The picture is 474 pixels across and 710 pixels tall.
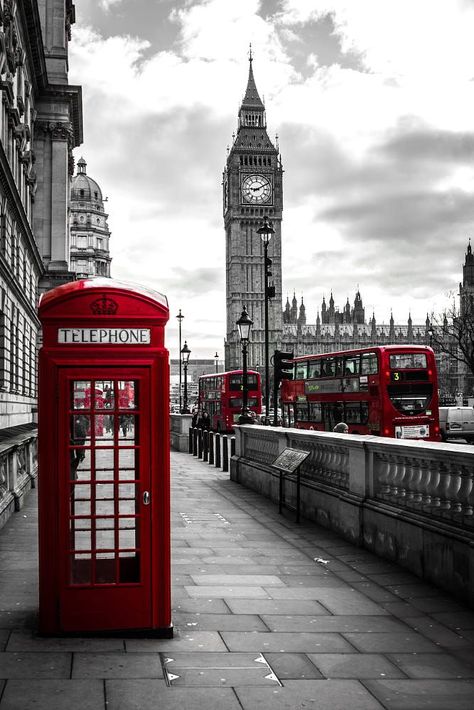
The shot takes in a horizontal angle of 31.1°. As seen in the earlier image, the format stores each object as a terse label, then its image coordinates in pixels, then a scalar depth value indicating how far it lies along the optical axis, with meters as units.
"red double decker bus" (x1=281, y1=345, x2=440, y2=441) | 25.59
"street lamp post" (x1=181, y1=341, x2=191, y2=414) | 42.84
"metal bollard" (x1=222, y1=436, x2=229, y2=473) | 21.05
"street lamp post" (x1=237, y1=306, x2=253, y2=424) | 23.48
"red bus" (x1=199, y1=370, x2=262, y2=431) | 42.84
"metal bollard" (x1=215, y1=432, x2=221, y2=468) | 22.38
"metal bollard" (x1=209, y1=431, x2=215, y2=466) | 23.98
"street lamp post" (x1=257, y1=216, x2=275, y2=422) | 25.46
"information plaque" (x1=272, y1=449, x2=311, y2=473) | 11.38
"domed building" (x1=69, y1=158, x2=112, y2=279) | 132.00
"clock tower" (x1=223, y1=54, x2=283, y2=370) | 143.12
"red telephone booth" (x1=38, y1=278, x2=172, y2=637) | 5.72
